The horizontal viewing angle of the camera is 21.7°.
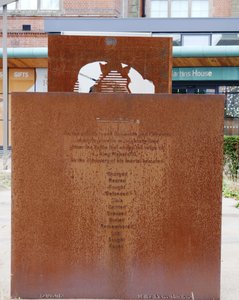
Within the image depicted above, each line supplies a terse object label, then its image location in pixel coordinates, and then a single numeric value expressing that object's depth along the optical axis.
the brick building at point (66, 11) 29.61
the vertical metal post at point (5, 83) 14.64
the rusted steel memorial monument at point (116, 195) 4.14
